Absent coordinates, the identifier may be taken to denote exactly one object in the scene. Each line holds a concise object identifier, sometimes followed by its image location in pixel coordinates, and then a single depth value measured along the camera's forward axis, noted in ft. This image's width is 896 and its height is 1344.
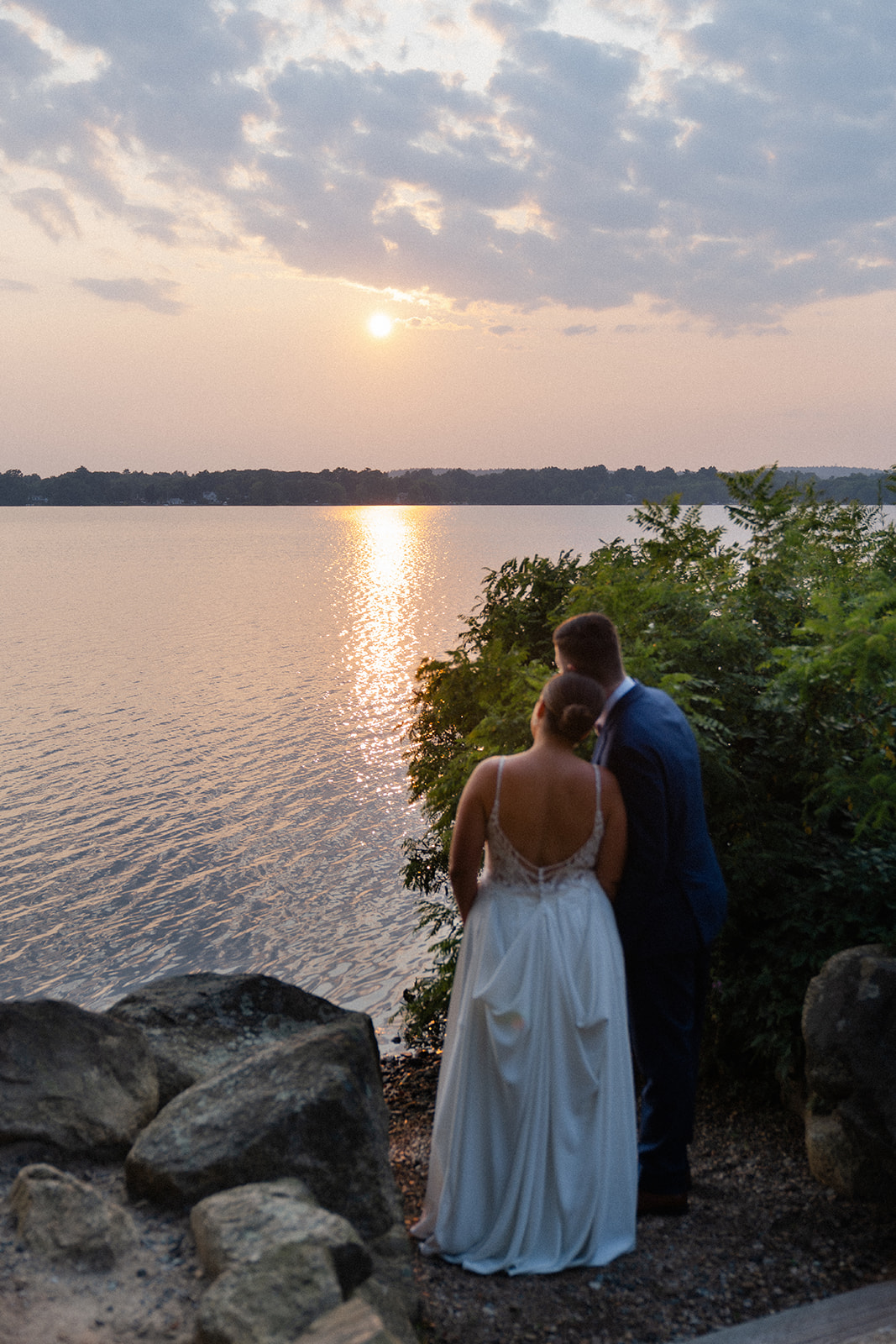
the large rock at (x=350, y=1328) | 8.97
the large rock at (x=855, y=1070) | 15.52
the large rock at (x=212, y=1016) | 18.43
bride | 14.44
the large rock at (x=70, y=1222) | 12.04
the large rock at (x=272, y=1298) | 10.21
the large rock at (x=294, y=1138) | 13.55
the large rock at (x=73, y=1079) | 15.15
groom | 15.03
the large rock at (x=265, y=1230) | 11.38
